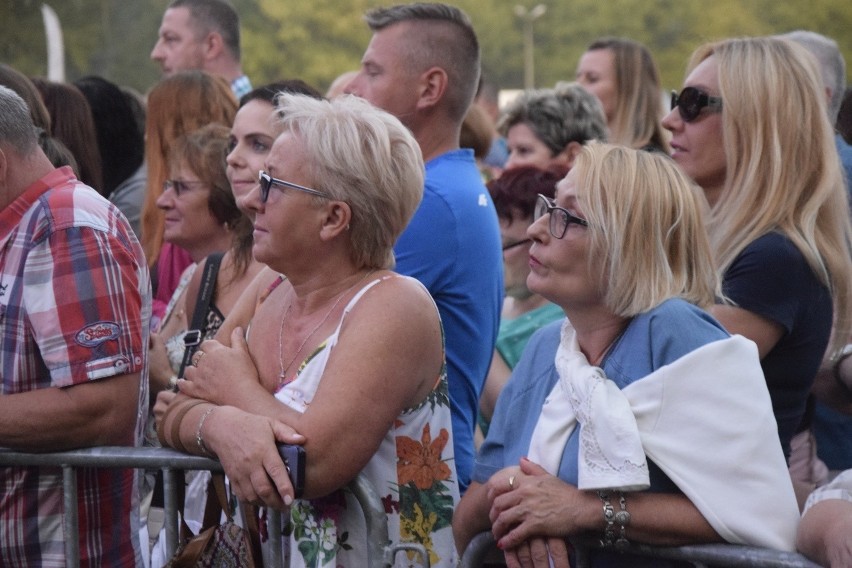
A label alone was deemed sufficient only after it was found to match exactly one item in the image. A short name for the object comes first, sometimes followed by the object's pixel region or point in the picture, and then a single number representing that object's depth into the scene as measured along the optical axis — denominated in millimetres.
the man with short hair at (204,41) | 14930
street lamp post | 104531
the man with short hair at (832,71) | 9805
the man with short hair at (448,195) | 7027
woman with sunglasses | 6430
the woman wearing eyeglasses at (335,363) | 5449
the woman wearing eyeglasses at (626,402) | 4844
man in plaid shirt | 6113
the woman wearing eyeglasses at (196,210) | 8680
